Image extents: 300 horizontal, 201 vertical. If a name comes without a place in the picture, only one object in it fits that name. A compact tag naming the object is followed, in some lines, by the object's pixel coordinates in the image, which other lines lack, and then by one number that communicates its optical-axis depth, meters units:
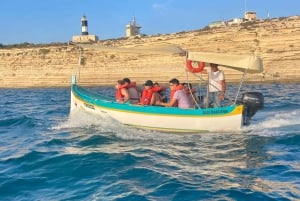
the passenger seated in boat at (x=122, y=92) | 17.57
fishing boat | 15.43
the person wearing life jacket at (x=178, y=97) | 16.03
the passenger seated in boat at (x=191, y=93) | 16.18
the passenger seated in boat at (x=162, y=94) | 17.06
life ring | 16.06
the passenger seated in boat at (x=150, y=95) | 16.59
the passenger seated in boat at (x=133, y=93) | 18.06
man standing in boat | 16.17
